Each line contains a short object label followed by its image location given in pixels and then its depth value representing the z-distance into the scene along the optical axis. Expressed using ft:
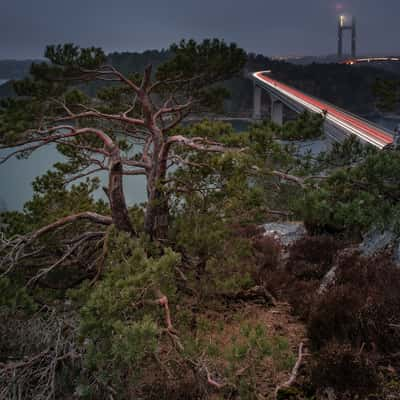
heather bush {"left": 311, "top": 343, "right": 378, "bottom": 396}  13.15
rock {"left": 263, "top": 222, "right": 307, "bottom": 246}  33.76
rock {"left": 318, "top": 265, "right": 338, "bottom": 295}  21.11
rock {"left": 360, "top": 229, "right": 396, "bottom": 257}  21.21
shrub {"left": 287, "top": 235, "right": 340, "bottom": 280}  25.04
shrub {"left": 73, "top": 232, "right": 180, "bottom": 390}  10.33
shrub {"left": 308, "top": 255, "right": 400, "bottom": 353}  15.33
